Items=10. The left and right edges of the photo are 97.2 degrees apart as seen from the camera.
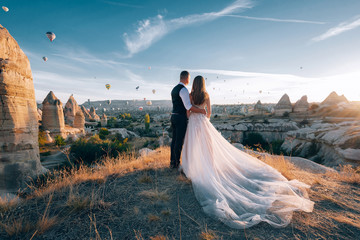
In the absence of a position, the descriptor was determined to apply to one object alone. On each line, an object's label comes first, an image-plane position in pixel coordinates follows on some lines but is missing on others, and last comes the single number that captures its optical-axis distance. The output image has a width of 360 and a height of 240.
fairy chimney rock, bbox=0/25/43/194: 4.34
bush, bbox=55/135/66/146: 17.65
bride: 2.28
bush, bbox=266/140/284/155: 16.72
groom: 3.49
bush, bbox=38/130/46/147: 16.12
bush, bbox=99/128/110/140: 24.45
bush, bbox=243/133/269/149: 23.61
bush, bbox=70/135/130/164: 13.19
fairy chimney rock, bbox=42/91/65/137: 19.30
